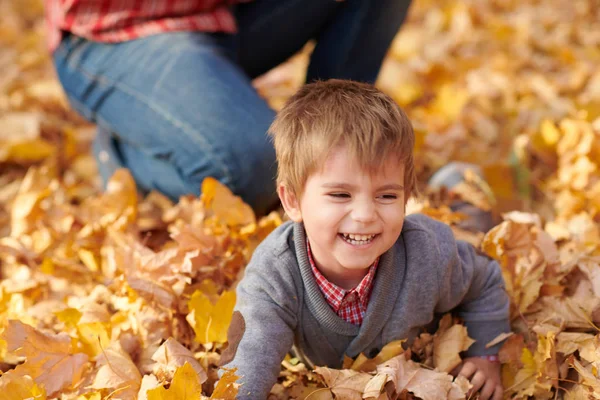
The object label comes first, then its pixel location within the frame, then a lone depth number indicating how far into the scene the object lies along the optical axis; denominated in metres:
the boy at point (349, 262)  1.62
